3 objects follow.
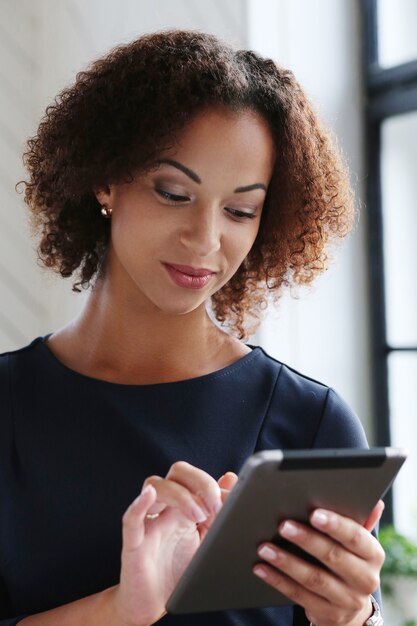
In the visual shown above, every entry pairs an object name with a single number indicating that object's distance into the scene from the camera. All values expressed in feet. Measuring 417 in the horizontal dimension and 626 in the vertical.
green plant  8.99
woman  4.46
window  9.59
